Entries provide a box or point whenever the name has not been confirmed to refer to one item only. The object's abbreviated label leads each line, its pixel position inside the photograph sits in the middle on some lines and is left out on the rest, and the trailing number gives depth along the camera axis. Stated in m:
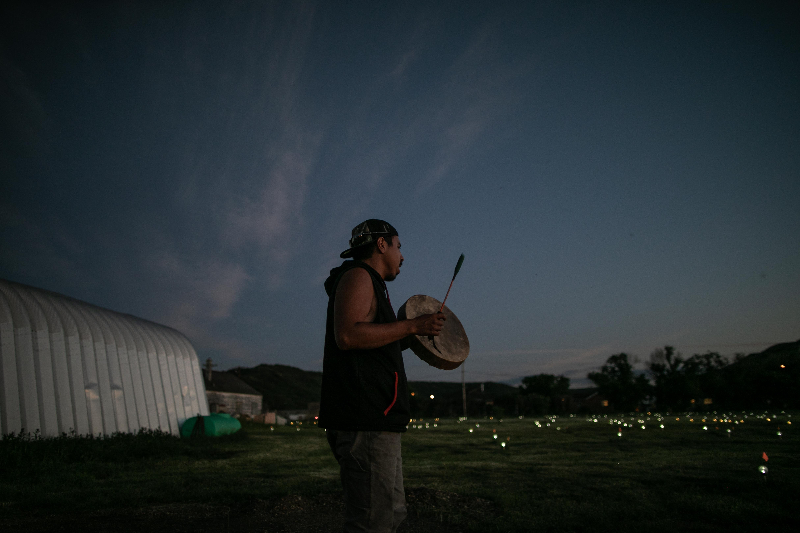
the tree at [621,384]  70.00
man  2.38
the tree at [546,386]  83.44
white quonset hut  12.25
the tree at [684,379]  61.47
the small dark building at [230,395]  48.72
